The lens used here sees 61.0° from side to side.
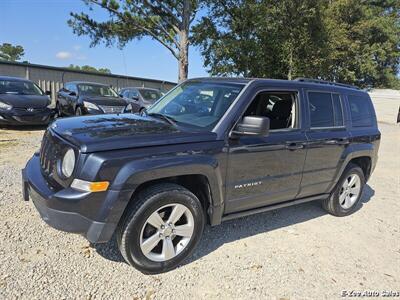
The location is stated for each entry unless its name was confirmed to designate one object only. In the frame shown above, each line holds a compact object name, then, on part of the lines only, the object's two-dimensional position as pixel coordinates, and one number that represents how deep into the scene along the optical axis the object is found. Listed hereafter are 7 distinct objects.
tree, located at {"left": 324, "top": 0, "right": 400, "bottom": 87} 21.23
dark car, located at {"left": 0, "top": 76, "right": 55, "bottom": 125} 9.35
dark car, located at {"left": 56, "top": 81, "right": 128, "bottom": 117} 10.74
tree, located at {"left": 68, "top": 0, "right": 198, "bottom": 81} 14.56
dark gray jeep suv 2.77
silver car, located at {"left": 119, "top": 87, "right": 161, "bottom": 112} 13.16
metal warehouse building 15.74
